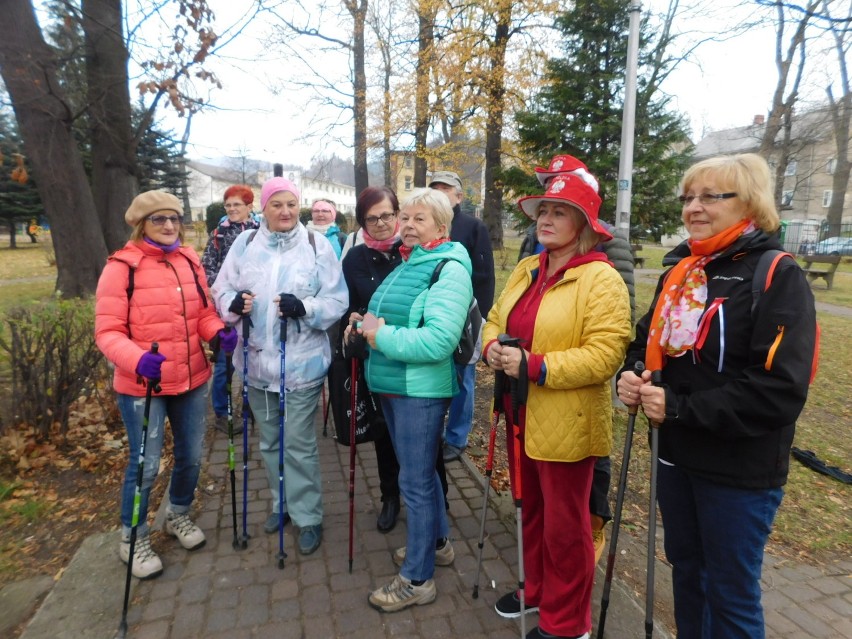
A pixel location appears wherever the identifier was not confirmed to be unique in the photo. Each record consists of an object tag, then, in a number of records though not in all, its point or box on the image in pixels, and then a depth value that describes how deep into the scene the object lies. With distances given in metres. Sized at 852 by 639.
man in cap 4.40
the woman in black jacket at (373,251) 3.15
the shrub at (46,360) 4.01
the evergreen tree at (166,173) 21.12
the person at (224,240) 4.80
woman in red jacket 2.72
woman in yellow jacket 2.15
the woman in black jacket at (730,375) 1.67
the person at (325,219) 5.64
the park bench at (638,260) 12.10
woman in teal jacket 2.45
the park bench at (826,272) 14.76
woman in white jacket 3.04
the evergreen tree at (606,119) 10.12
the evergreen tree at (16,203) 22.34
